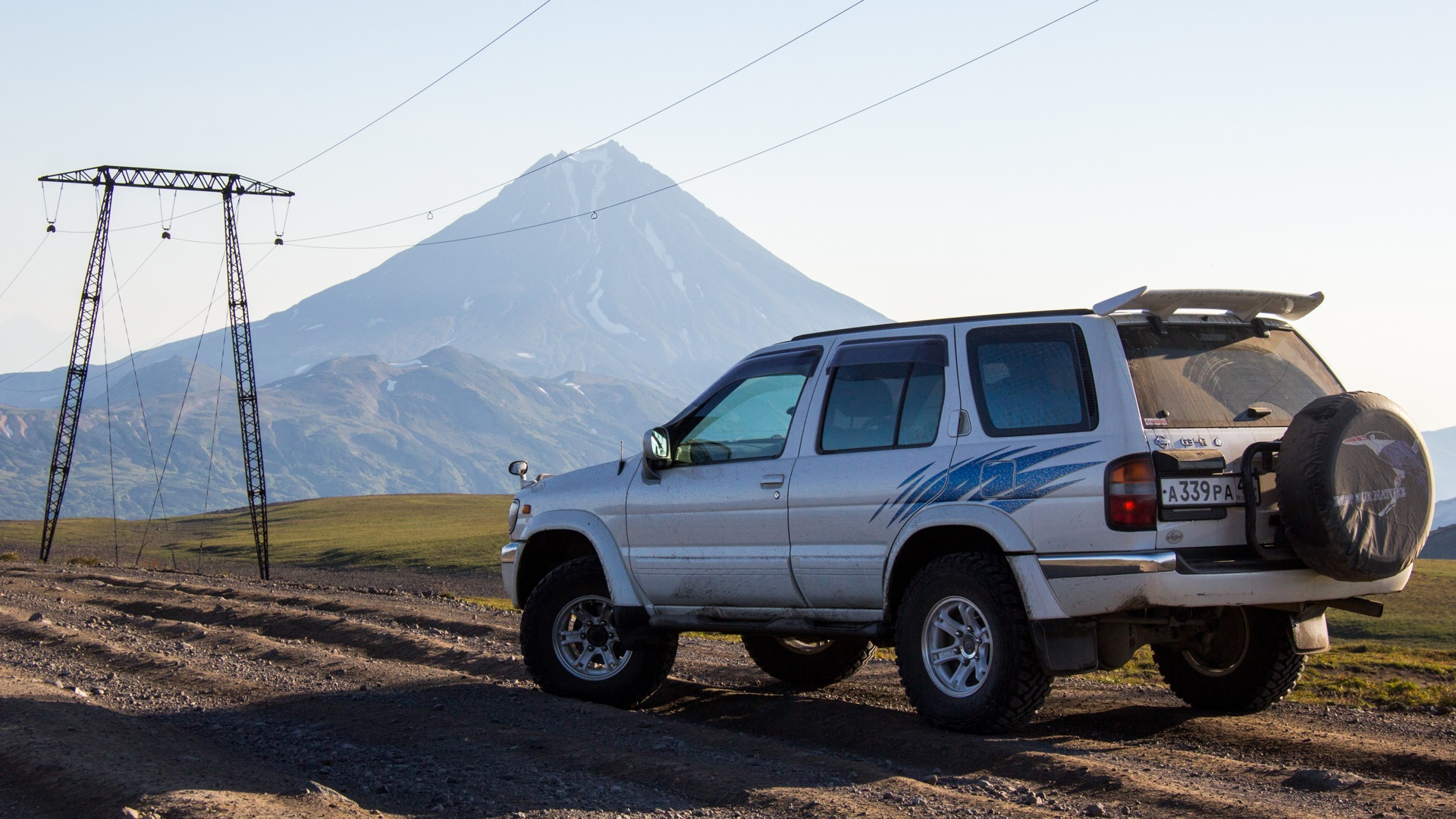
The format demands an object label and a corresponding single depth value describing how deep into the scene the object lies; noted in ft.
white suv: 22.98
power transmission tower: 154.92
